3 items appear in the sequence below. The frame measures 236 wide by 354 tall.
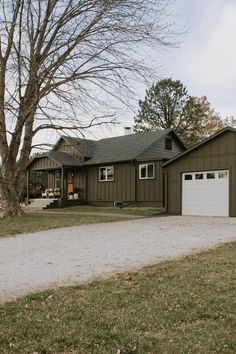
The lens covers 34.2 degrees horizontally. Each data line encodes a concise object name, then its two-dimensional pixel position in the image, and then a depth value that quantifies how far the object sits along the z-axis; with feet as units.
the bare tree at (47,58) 50.90
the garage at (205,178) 57.31
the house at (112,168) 77.41
